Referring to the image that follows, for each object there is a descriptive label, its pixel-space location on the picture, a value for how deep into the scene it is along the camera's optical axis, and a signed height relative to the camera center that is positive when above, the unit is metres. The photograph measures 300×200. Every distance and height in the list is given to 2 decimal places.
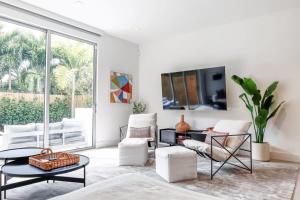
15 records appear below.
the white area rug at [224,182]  2.66 -1.01
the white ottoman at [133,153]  3.91 -0.78
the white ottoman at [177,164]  3.09 -0.79
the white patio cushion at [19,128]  4.01 -0.35
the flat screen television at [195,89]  4.88 +0.40
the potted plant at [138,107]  6.32 +0.01
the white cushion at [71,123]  4.95 -0.33
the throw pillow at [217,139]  3.63 -0.53
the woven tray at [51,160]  2.37 -0.56
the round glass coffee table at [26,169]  2.23 -0.63
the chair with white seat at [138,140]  3.91 -0.60
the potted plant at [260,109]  4.21 -0.07
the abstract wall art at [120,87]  5.89 +0.54
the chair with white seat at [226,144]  3.34 -0.58
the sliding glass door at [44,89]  4.04 +0.40
